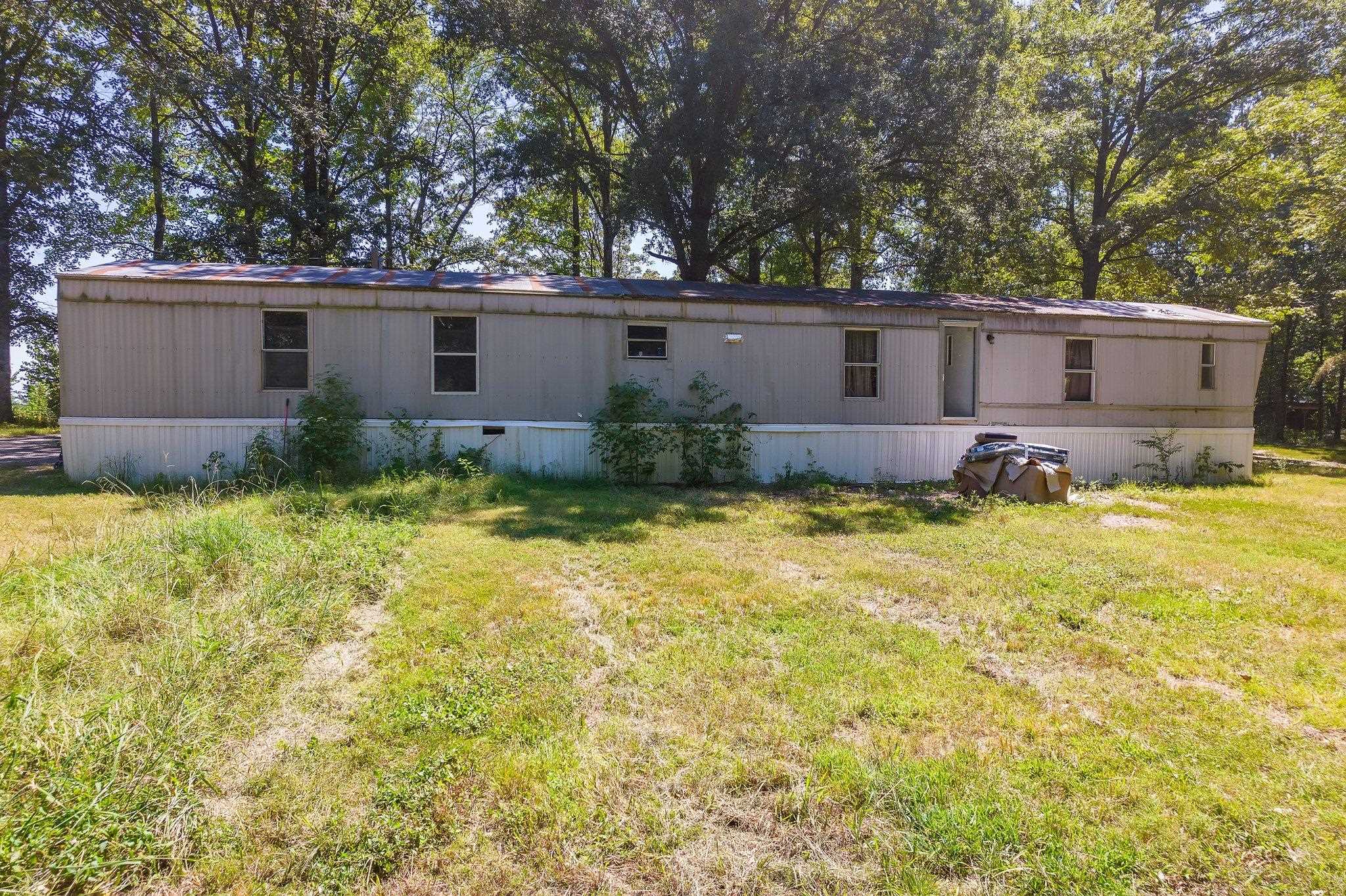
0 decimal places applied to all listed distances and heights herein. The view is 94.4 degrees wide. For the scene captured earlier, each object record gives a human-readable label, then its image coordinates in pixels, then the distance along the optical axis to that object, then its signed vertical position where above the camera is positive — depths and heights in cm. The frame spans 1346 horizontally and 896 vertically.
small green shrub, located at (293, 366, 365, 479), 888 -34
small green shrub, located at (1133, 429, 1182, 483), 1202 -58
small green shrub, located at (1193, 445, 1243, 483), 1219 -87
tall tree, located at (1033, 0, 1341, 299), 1623 +925
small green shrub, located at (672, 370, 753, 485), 1028 -37
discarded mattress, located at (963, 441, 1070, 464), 917 -45
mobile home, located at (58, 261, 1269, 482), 902 +88
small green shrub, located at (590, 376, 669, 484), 999 -30
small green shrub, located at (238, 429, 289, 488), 886 -76
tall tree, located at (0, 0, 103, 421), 1681 +741
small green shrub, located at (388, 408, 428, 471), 961 -49
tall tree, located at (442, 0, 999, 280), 1405 +788
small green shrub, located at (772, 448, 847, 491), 1032 -106
